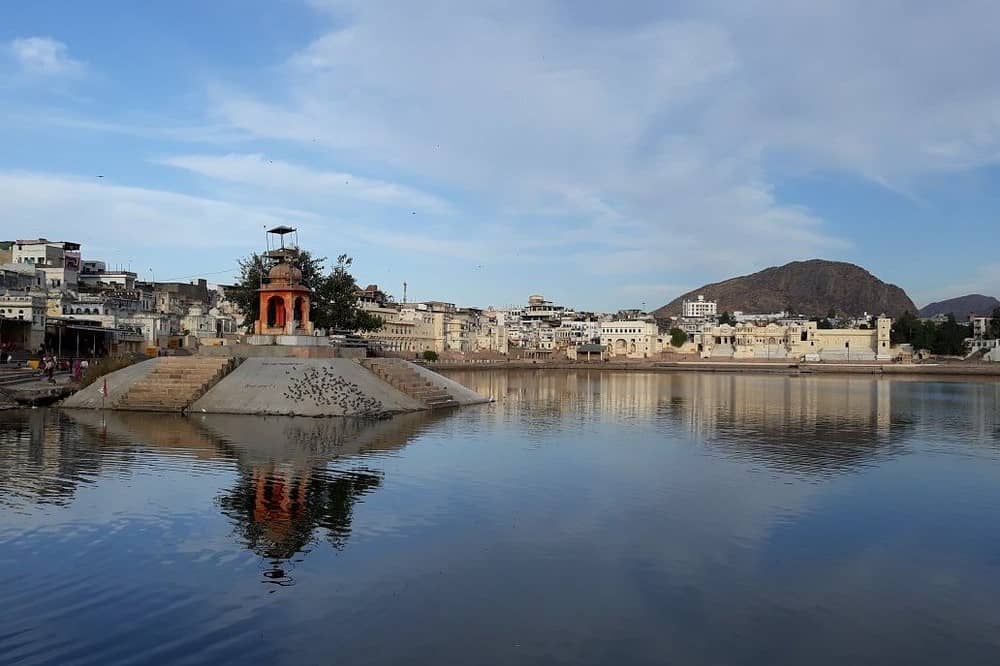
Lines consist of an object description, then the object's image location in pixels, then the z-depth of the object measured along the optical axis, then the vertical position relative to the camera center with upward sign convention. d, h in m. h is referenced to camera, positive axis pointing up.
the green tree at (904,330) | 158.25 +5.57
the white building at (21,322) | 66.56 +2.64
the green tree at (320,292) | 67.12 +5.54
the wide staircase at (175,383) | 41.97 -1.52
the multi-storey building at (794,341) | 155.12 +3.32
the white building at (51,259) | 91.75 +11.41
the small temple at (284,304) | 50.12 +3.25
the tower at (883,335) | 154.25 +4.39
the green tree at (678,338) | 169.62 +3.99
